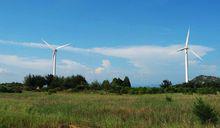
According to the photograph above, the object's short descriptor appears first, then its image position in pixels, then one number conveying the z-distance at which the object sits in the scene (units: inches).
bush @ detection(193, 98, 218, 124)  529.8
